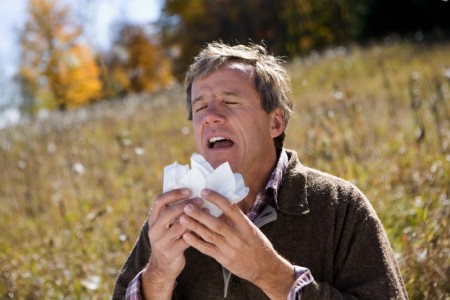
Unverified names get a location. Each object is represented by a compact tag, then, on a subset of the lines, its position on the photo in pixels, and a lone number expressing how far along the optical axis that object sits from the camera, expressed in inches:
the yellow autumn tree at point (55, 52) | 1217.4
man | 85.0
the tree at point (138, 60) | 1502.2
